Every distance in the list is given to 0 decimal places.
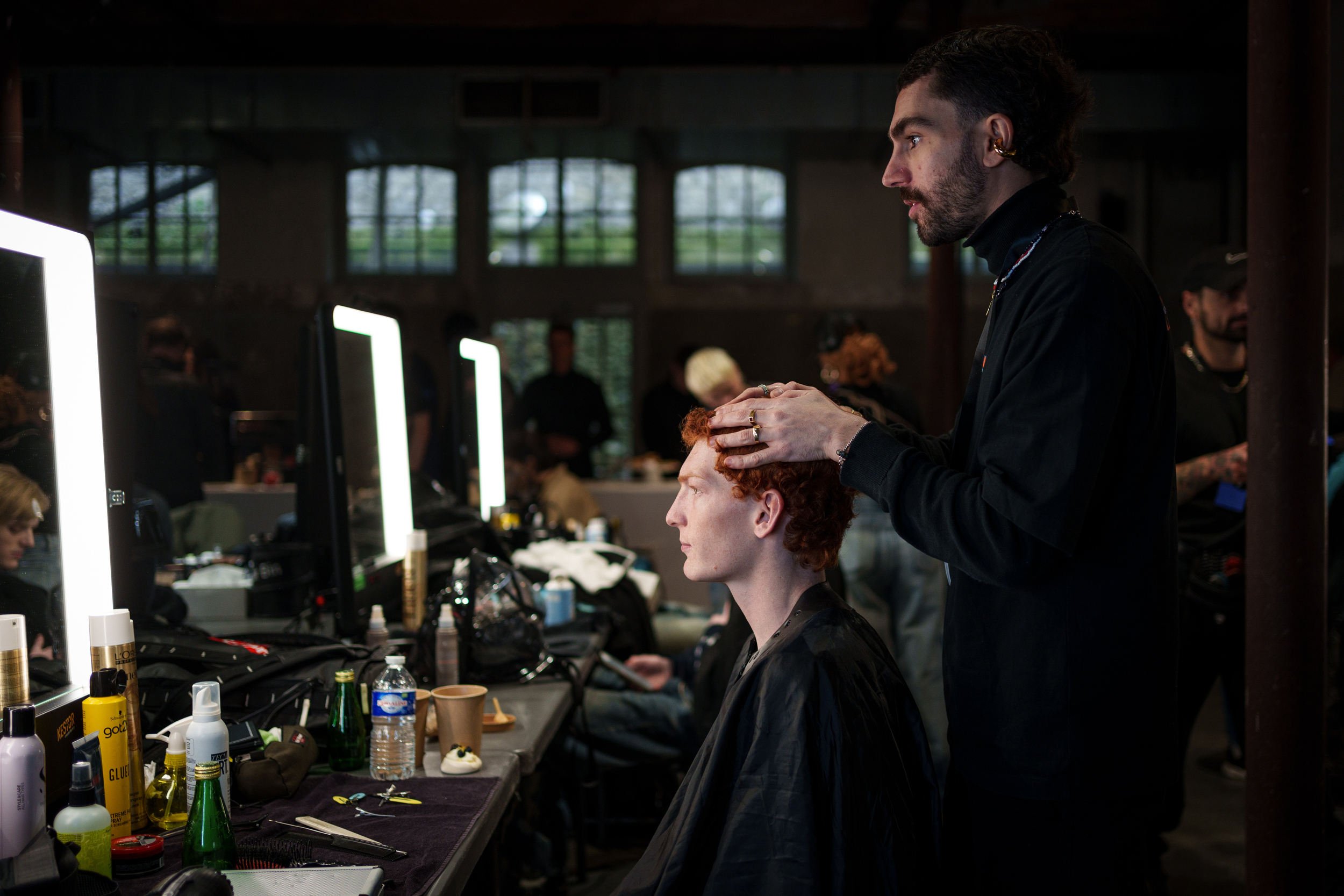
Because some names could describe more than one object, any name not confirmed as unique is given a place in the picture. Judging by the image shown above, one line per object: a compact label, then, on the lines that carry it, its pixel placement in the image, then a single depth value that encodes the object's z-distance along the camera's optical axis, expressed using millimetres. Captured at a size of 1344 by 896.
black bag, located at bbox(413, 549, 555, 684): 2074
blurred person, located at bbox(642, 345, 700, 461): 7199
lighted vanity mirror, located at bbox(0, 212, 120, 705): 1202
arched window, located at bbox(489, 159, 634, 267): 9430
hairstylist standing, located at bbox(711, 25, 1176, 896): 1153
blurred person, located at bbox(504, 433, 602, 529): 4426
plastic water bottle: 1534
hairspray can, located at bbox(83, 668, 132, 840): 1209
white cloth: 3100
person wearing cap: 2801
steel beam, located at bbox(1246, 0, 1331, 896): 1990
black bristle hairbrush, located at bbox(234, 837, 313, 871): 1198
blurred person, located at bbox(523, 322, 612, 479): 6691
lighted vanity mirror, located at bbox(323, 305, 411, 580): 1977
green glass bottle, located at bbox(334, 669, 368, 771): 1567
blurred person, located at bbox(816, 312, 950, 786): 3025
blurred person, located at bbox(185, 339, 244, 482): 8338
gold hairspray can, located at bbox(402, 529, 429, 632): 2330
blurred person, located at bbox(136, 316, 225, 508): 4027
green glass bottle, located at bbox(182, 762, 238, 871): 1154
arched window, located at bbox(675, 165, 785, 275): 9484
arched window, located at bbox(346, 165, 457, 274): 9461
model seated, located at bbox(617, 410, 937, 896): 1134
